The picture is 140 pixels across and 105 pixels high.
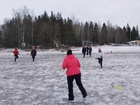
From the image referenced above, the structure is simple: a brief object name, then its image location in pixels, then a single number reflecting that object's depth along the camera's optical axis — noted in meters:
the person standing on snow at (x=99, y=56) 11.82
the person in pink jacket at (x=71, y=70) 4.95
